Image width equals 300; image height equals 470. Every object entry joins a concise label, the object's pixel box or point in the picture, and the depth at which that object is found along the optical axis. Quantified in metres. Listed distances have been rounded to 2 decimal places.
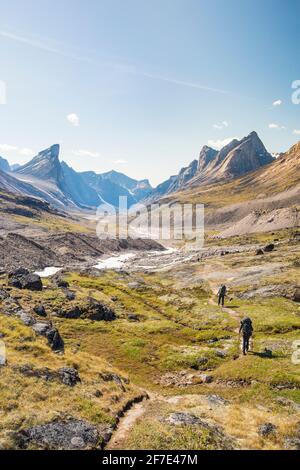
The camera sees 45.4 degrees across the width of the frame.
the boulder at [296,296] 66.57
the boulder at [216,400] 27.29
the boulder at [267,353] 37.40
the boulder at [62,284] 73.03
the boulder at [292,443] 20.28
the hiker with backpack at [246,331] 38.47
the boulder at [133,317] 56.81
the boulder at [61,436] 19.17
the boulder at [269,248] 130.25
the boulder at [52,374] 26.88
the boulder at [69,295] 63.11
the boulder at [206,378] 33.37
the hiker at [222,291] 62.61
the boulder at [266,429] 21.69
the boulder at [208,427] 20.09
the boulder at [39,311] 52.69
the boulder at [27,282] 67.38
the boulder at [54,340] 35.50
